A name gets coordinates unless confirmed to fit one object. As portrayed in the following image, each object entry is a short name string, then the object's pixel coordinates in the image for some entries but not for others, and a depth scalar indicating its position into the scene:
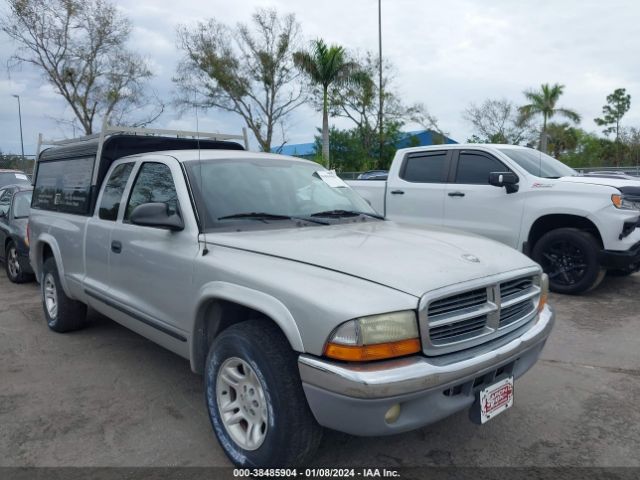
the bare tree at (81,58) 23.08
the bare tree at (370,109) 33.53
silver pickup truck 2.24
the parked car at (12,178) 13.00
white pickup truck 6.00
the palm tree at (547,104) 34.03
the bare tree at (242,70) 31.23
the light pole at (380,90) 27.47
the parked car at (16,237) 7.36
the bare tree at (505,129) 35.88
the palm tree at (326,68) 23.14
